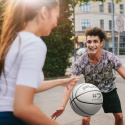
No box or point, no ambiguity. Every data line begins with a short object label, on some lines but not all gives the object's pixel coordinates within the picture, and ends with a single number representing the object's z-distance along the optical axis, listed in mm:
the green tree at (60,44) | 11625
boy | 3500
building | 39147
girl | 1162
